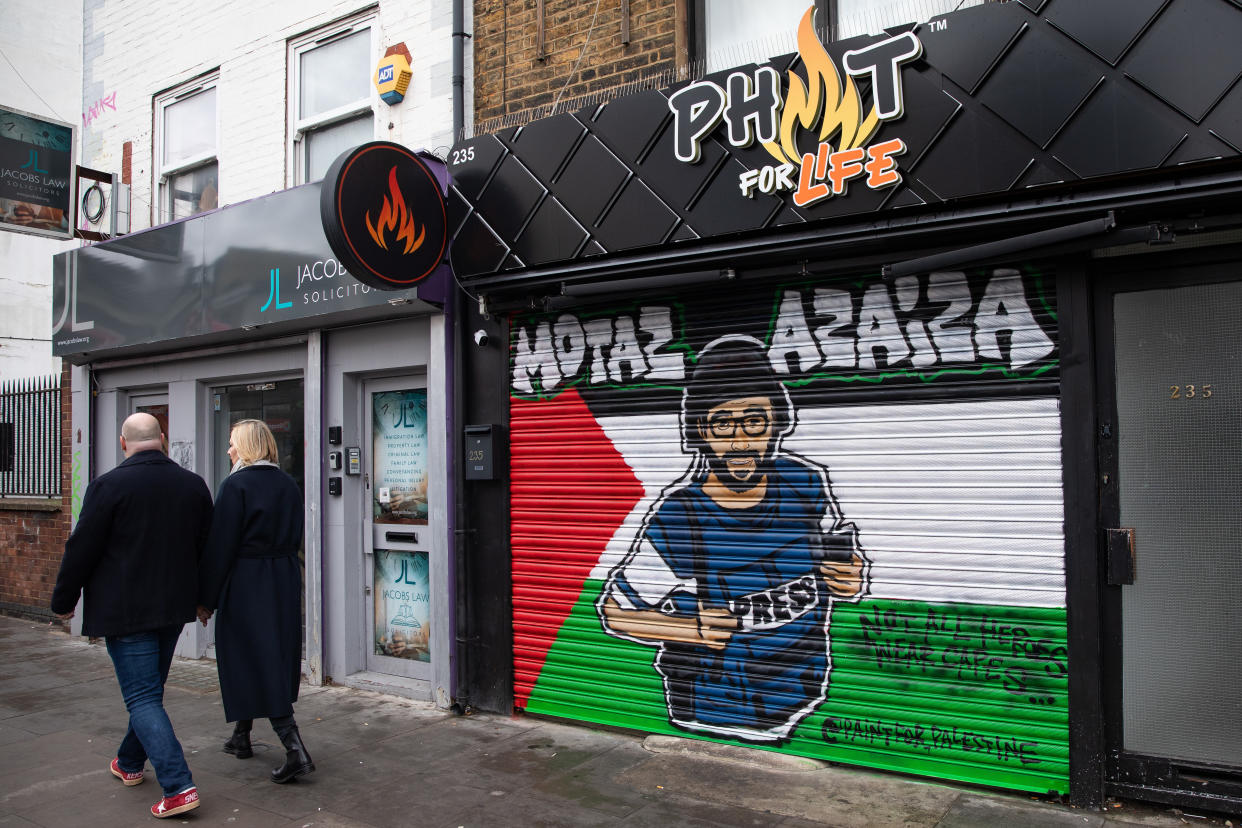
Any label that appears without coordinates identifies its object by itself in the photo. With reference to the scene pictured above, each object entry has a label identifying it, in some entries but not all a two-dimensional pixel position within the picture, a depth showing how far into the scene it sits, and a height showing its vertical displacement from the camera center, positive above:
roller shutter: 4.40 -0.54
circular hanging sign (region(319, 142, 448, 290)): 5.49 +1.54
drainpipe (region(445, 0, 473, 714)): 6.13 -0.54
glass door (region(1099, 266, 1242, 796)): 4.08 -0.47
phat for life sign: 4.53 +1.80
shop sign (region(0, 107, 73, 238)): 8.23 +2.71
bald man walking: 4.36 -0.71
